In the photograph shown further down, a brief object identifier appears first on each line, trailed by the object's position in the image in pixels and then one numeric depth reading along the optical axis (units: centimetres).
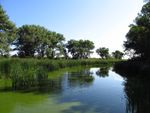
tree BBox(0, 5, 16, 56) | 1776
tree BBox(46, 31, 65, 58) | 2823
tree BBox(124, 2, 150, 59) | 1361
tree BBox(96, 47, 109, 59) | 4741
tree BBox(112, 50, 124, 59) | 4832
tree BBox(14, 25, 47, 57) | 2606
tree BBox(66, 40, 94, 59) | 3909
